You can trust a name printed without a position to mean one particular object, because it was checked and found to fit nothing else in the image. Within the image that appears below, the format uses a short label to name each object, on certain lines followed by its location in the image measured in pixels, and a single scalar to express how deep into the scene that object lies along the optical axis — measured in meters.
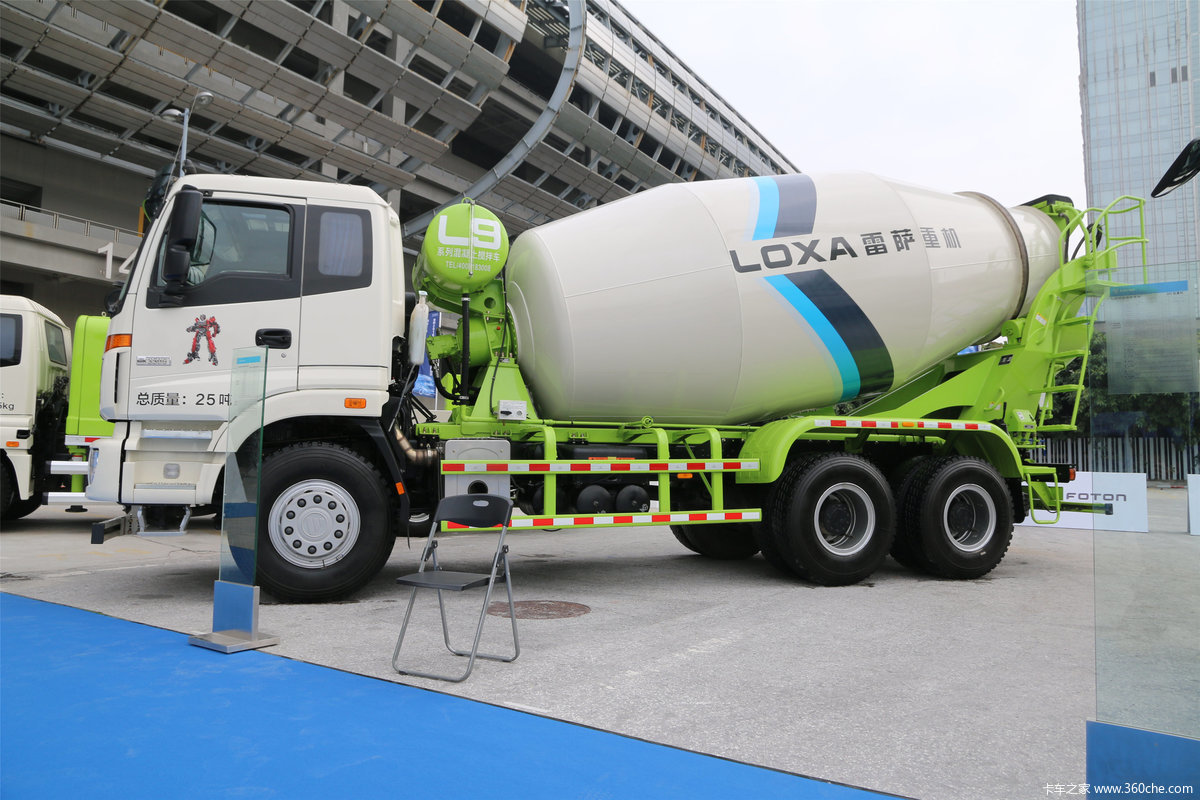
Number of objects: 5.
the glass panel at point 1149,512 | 2.12
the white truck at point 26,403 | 10.12
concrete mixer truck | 5.62
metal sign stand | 4.57
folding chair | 3.97
